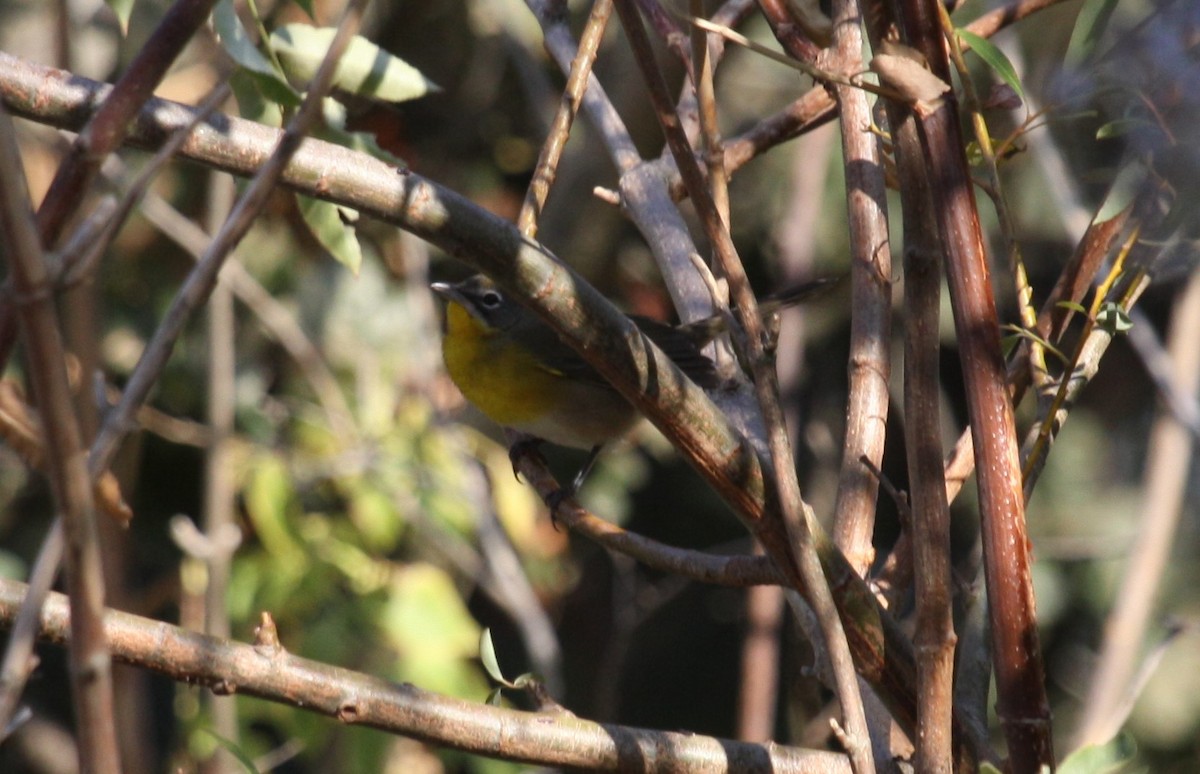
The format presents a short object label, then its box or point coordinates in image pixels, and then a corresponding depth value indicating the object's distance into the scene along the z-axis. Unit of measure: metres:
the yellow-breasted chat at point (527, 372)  7.80
